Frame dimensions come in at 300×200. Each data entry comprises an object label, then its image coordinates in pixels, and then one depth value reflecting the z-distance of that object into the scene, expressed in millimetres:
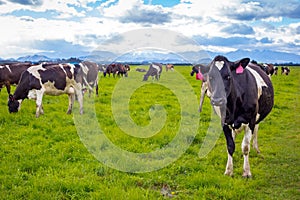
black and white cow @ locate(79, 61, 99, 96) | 18547
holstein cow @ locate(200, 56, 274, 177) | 6422
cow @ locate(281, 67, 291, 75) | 60438
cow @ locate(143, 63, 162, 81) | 35625
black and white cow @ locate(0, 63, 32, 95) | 18250
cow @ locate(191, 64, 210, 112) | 14336
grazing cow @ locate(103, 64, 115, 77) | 43488
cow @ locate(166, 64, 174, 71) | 61344
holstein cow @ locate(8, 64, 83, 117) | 12938
